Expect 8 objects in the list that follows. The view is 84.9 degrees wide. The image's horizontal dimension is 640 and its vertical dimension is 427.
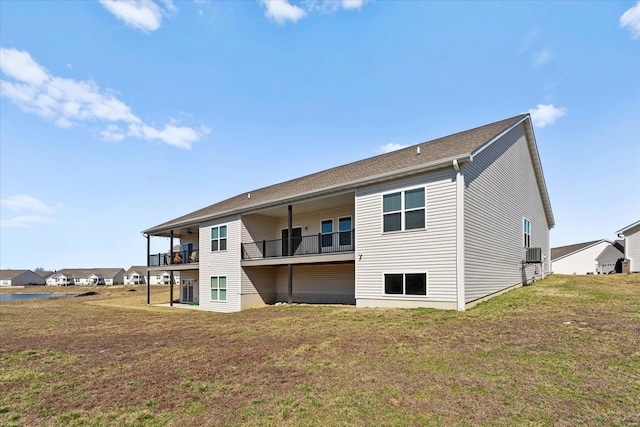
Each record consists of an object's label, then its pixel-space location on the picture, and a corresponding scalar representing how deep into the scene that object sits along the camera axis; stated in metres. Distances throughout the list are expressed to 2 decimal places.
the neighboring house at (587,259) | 35.38
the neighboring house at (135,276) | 105.19
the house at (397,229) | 12.32
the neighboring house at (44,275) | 123.06
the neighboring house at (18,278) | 108.81
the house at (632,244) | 23.66
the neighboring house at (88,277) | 109.19
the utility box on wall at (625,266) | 23.69
